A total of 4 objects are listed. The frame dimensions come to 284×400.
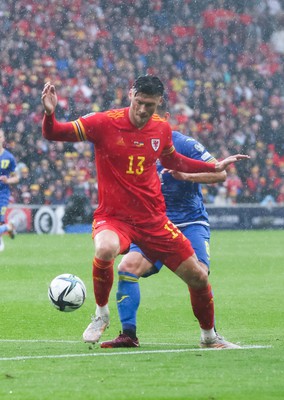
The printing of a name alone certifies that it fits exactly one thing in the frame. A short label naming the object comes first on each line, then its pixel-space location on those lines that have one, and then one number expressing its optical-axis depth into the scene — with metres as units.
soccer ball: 15.66
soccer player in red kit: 14.85
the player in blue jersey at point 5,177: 36.91
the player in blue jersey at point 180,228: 15.70
